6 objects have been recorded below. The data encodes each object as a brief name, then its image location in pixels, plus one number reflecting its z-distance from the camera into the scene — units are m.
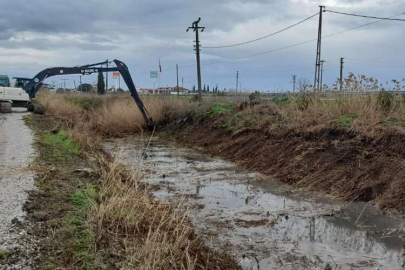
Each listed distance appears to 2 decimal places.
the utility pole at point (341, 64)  60.80
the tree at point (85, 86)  72.36
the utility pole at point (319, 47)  32.53
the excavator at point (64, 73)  24.09
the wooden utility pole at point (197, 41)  32.75
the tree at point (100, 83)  64.75
